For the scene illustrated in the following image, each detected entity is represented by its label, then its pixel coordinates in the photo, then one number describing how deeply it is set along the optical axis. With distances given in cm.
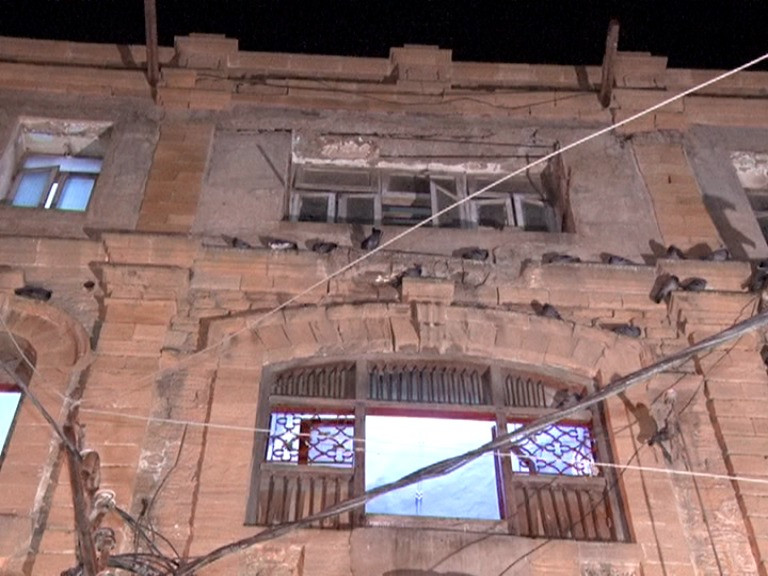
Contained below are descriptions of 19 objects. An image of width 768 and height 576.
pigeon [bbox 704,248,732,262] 933
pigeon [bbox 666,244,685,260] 932
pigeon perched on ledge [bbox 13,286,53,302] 864
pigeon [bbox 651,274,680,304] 888
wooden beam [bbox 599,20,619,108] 1125
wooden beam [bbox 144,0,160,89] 1093
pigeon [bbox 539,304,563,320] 874
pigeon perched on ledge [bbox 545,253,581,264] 931
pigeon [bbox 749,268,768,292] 895
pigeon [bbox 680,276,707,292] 887
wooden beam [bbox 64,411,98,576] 606
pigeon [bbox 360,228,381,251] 938
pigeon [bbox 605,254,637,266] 929
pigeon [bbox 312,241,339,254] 927
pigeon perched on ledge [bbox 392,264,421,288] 895
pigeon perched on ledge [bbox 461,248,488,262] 935
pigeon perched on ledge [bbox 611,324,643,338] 864
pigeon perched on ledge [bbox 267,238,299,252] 931
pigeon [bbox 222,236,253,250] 922
